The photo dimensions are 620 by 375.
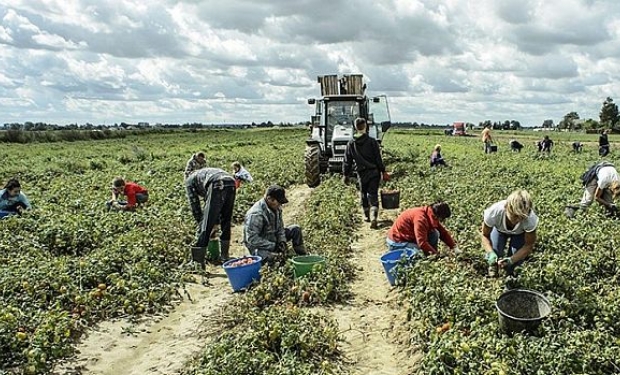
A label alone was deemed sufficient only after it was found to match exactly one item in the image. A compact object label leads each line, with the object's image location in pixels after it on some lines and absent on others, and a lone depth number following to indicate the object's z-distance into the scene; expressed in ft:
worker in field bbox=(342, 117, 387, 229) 32.17
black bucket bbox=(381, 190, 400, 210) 34.48
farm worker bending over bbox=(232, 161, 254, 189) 43.21
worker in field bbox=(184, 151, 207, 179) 35.88
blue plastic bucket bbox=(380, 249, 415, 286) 20.38
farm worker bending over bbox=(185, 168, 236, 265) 24.21
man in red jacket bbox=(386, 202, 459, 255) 20.94
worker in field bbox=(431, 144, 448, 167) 61.05
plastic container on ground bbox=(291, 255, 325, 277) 20.71
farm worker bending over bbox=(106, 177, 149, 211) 35.73
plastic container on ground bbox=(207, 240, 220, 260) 26.27
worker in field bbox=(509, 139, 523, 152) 97.76
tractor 50.06
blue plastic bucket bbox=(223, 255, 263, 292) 20.83
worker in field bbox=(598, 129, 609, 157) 81.00
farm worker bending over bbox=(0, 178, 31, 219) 33.37
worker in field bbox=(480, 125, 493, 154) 89.20
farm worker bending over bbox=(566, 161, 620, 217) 28.87
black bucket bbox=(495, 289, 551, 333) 15.62
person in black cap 21.94
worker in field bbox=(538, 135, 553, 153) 86.84
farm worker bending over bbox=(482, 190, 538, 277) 18.04
